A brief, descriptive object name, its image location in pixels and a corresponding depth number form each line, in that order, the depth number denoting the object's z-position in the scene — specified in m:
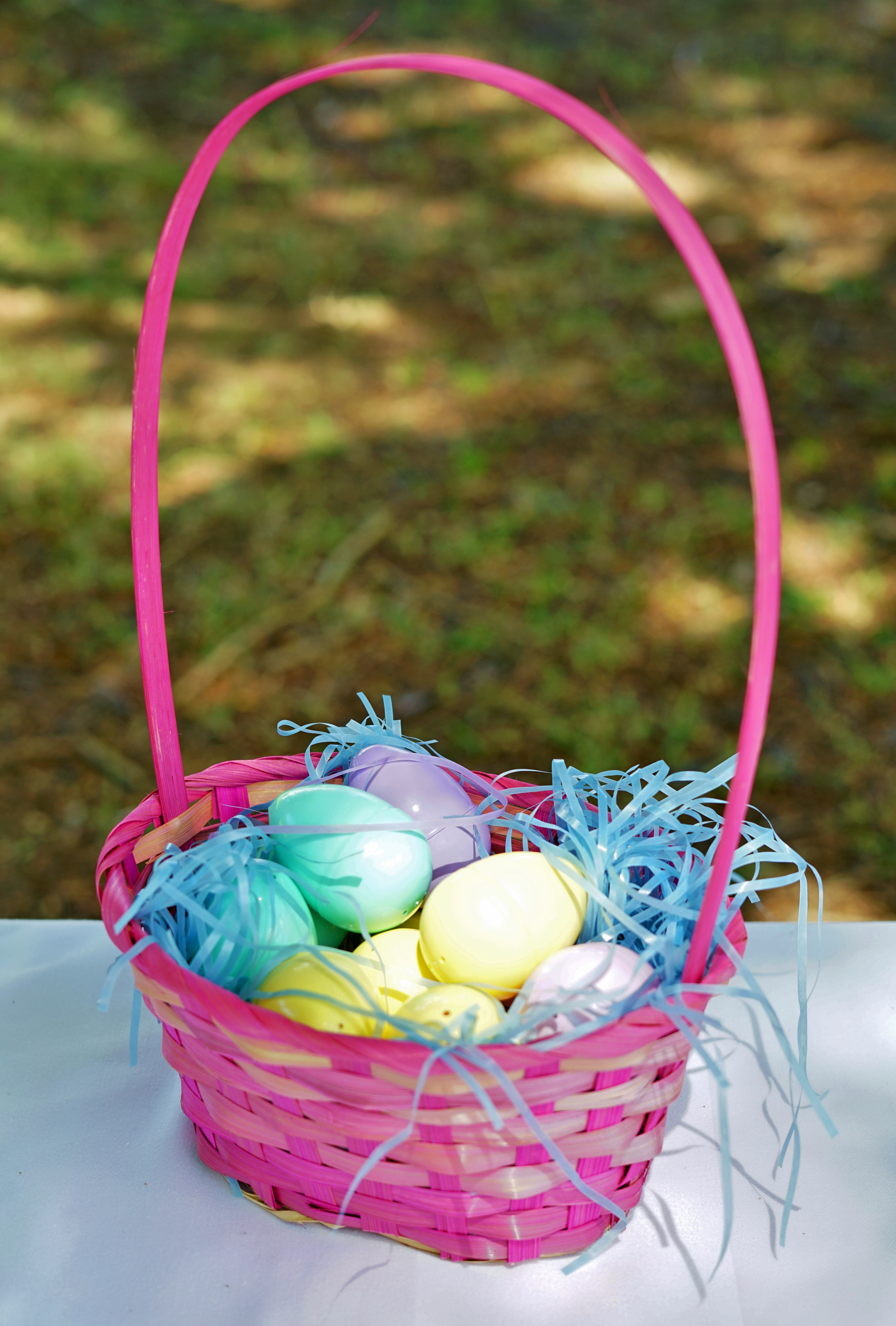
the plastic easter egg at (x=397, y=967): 0.72
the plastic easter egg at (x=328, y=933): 0.80
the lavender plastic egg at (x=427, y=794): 0.83
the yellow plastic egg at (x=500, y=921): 0.72
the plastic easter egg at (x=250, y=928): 0.70
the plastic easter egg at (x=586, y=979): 0.66
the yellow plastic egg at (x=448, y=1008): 0.66
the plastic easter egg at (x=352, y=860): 0.76
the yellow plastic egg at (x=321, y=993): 0.66
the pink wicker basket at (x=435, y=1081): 0.57
